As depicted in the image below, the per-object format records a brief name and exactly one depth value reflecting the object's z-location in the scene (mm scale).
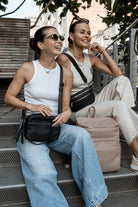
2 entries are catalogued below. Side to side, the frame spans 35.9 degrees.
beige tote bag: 1965
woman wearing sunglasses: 1616
